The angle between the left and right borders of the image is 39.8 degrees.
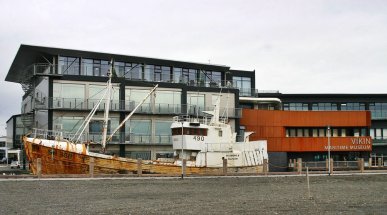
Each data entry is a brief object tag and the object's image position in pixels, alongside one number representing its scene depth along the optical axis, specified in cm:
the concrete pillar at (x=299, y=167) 4512
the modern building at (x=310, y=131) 6650
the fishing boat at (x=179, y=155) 4141
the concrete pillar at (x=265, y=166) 4353
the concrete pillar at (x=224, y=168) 4209
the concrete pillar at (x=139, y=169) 4041
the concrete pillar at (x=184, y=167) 4222
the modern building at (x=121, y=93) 5494
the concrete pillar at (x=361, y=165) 4772
